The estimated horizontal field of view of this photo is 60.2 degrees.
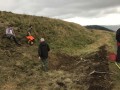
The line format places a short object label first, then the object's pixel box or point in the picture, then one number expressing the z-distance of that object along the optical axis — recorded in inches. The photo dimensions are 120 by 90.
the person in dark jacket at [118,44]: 252.4
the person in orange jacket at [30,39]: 369.4
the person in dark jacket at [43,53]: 273.0
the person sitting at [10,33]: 355.9
